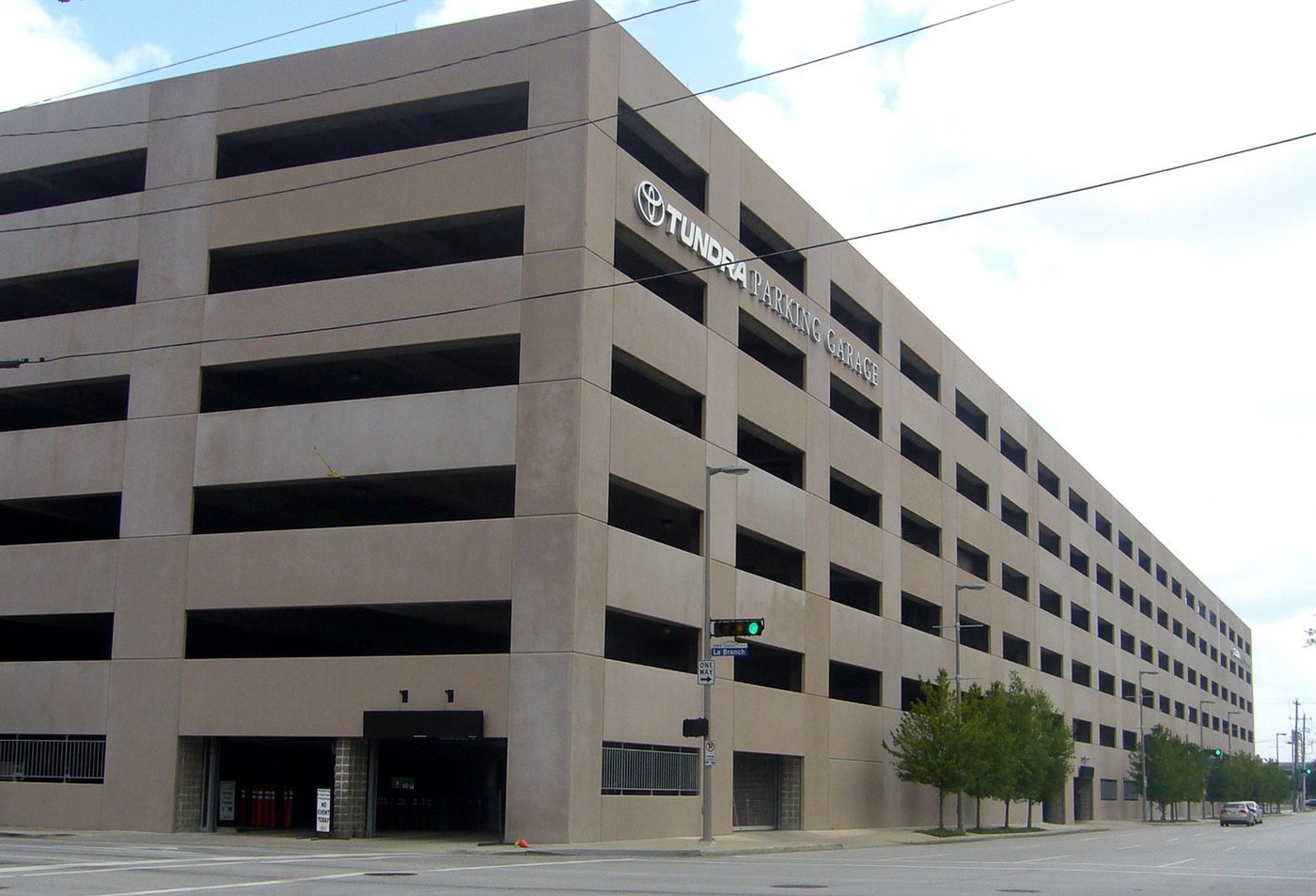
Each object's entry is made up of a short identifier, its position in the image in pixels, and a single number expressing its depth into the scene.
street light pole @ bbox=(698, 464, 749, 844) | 35.30
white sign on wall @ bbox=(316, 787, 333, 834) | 35.22
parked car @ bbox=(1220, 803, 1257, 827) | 87.06
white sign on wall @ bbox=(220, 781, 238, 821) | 39.44
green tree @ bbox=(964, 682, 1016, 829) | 52.59
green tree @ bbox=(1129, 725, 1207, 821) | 93.38
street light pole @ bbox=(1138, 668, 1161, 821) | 93.06
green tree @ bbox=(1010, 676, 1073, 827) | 61.12
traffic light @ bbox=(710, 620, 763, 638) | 34.41
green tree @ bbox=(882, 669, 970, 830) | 52.31
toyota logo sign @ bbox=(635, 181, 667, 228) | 39.91
